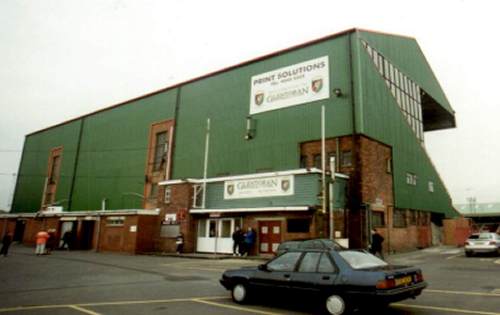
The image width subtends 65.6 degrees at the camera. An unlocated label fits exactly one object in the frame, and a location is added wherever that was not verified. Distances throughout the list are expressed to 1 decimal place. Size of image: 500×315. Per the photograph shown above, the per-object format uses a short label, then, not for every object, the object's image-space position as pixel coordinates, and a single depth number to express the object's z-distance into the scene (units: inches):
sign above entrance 933.8
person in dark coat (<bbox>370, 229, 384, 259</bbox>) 755.4
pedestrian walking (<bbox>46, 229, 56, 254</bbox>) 1087.0
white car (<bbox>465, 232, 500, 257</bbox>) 847.8
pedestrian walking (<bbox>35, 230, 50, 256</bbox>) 1021.8
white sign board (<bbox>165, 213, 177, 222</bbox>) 1100.7
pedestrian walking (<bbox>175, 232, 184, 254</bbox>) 1027.9
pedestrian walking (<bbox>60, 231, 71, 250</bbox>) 1291.5
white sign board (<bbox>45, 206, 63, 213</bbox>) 1505.5
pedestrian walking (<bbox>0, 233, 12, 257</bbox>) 942.6
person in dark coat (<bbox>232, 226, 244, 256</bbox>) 936.3
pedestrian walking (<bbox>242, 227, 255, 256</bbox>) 928.9
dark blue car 283.4
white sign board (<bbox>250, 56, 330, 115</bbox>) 1099.9
